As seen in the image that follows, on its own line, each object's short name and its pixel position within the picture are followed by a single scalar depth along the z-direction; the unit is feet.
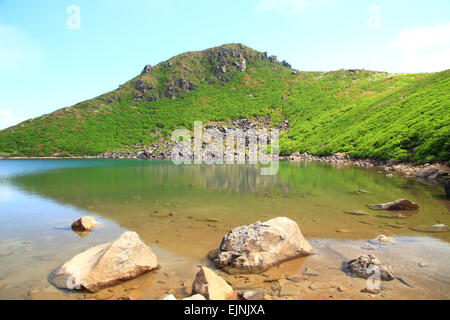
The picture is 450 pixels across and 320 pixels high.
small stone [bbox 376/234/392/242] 33.88
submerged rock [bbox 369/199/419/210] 51.01
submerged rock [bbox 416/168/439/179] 102.03
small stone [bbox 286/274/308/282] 23.84
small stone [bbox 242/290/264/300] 20.53
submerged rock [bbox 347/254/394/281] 23.32
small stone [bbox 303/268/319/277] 24.79
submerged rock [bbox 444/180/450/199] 64.67
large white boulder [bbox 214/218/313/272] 26.86
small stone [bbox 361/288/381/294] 20.92
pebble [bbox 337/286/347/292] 21.57
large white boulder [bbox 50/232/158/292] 23.17
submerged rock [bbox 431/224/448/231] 38.18
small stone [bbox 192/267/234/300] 20.06
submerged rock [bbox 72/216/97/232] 40.65
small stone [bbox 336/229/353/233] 38.55
